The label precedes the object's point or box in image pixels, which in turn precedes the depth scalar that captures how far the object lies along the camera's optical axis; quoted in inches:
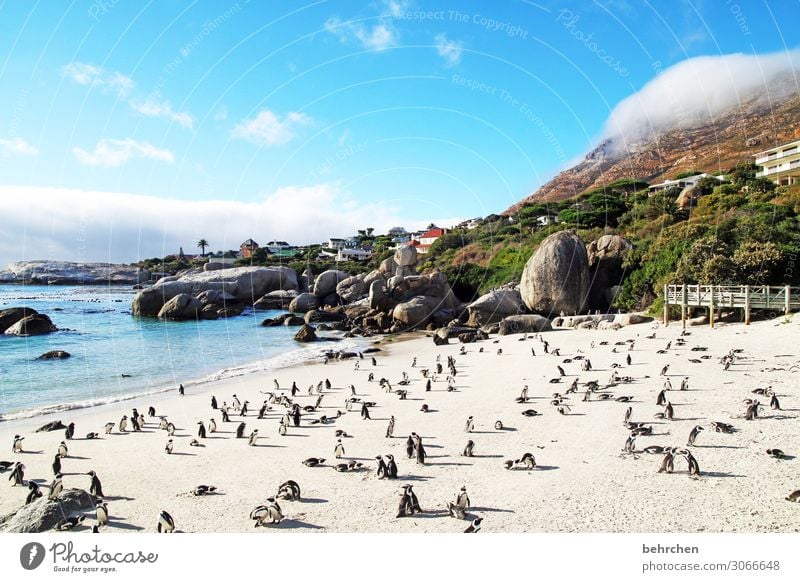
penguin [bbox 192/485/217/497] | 413.1
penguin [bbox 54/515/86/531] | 354.0
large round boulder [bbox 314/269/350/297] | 2375.7
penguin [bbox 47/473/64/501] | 401.7
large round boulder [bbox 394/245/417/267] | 1955.0
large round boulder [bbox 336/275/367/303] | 2260.1
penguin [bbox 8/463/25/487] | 455.8
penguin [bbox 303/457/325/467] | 468.1
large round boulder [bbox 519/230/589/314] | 1515.7
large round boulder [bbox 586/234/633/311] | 1568.7
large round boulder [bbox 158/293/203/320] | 2121.1
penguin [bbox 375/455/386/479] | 430.6
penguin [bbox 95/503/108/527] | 364.2
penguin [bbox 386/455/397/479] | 427.5
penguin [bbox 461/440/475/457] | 470.6
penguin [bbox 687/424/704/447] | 449.6
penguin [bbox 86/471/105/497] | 412.5
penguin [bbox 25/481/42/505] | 406.9
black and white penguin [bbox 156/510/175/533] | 346.3
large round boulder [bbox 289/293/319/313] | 2292.1
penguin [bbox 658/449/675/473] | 397.1
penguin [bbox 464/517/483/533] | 327.9
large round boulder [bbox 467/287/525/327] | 1552.7
